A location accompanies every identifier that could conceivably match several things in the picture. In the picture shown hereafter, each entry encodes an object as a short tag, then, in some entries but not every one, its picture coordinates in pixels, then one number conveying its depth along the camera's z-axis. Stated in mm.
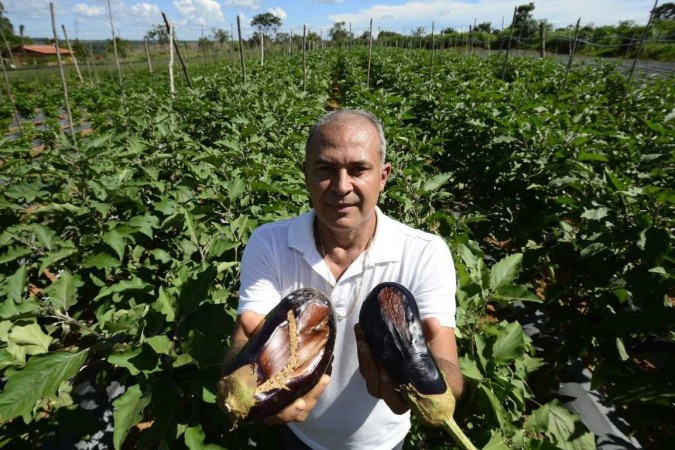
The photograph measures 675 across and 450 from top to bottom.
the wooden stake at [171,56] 9801
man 1354
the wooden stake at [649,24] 8024
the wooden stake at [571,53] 8420
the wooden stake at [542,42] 15289
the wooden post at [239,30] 10200
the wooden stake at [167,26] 10043
